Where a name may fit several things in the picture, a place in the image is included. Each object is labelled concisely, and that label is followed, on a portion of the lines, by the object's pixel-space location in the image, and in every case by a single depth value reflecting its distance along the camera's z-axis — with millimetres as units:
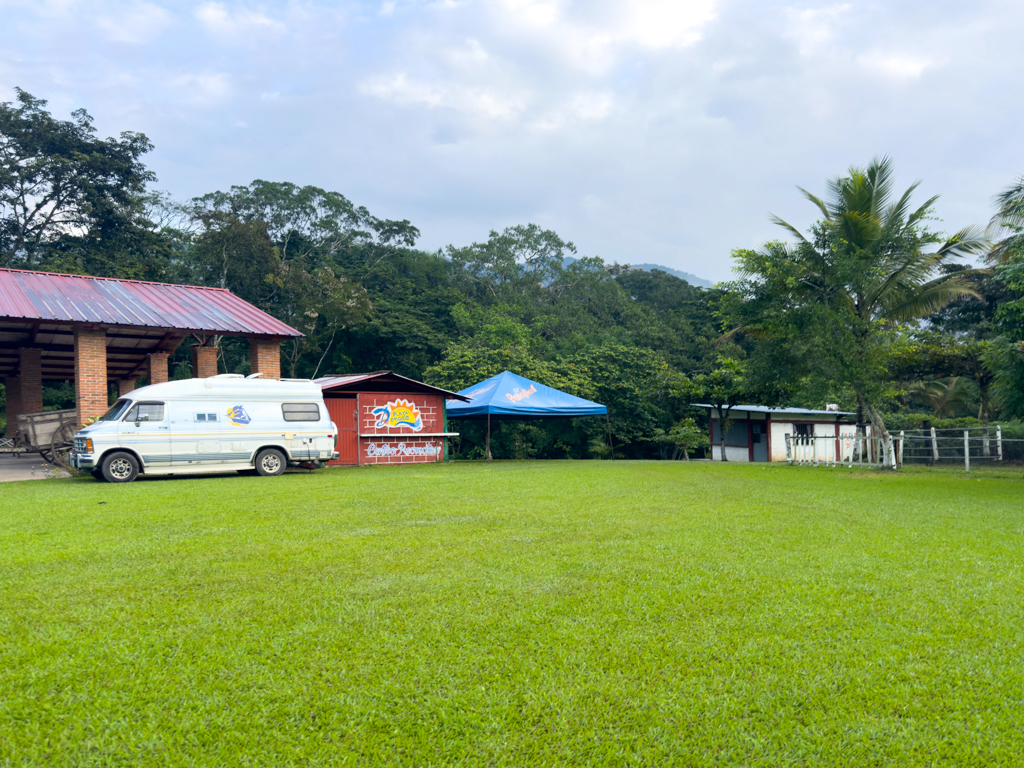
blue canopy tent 20016
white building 29984
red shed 18578
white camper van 13062
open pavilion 15406
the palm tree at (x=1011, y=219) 12734
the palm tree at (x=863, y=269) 16984
